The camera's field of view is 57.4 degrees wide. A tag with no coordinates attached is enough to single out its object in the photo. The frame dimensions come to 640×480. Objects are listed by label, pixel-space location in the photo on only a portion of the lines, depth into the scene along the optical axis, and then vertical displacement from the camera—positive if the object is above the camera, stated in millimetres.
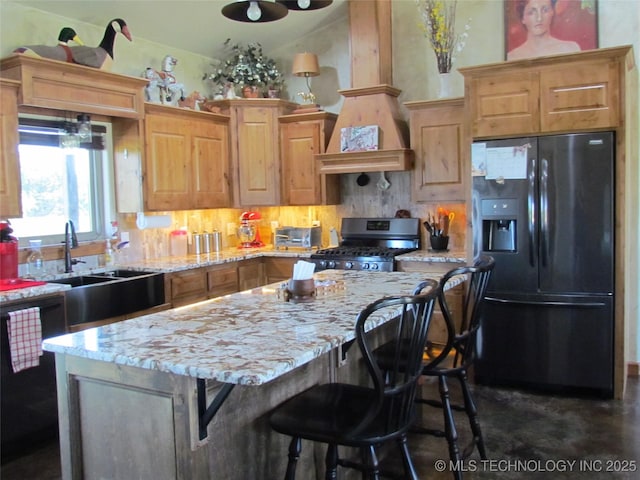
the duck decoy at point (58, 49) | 3637 +1064
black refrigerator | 3770 -335
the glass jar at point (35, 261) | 3895 -296
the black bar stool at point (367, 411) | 1874 -693
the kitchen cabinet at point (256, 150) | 5309 +569
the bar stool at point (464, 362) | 2564 -706
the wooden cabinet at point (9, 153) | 3461 +386
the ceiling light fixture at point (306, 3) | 3125 +1118
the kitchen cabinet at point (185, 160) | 4539 +446
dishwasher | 3121 -978
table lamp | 5320 +1314
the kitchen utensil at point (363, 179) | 5477 +288
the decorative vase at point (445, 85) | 4723 +999
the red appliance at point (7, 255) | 3371 -222
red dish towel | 3105 -654
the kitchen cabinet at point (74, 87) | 3537 +849
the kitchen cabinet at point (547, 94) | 3721 +748
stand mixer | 5633 -181
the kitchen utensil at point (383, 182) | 5397 +252
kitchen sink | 3590 -521
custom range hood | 4945 +972
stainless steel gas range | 4797 -319
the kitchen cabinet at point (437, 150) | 4699 +477
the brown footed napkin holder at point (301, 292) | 2610 -362
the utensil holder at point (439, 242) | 4969 -288
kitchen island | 1768 -581
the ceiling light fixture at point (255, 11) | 3135 +1102
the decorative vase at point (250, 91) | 5340 +1105
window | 4012 +233
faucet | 4031 -193
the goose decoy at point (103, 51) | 3885 +1111
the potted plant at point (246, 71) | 5344 +1307
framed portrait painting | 4461 +1402
